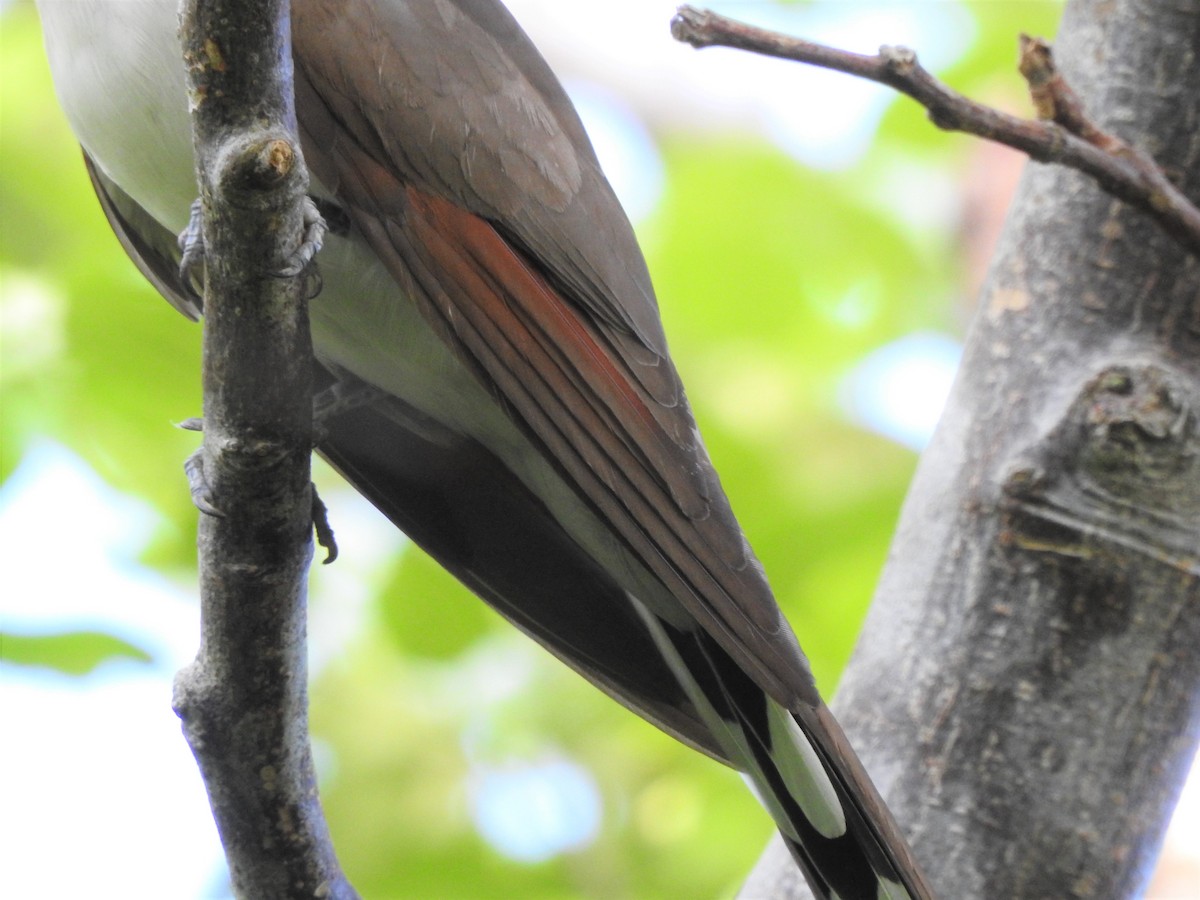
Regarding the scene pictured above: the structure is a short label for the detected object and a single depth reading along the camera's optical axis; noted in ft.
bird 12.84
